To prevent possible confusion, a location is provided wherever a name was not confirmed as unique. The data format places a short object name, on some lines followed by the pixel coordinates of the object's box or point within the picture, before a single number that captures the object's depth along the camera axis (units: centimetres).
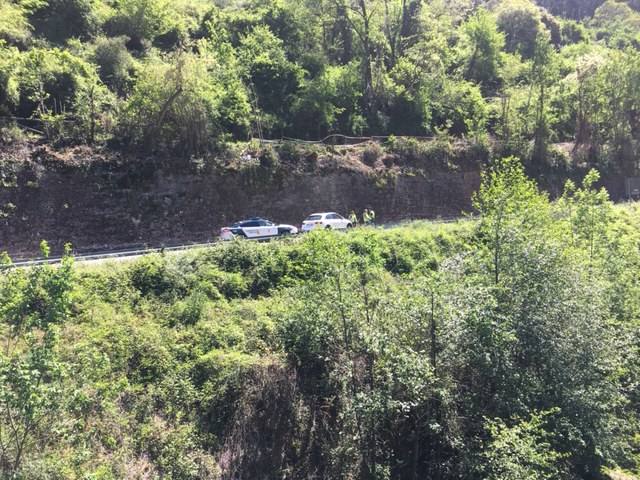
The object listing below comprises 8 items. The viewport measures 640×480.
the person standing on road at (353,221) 2674
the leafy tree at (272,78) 3584
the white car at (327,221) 2727
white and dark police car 2441
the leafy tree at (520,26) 6075
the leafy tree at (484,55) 4966
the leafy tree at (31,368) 859
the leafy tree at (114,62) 3123
